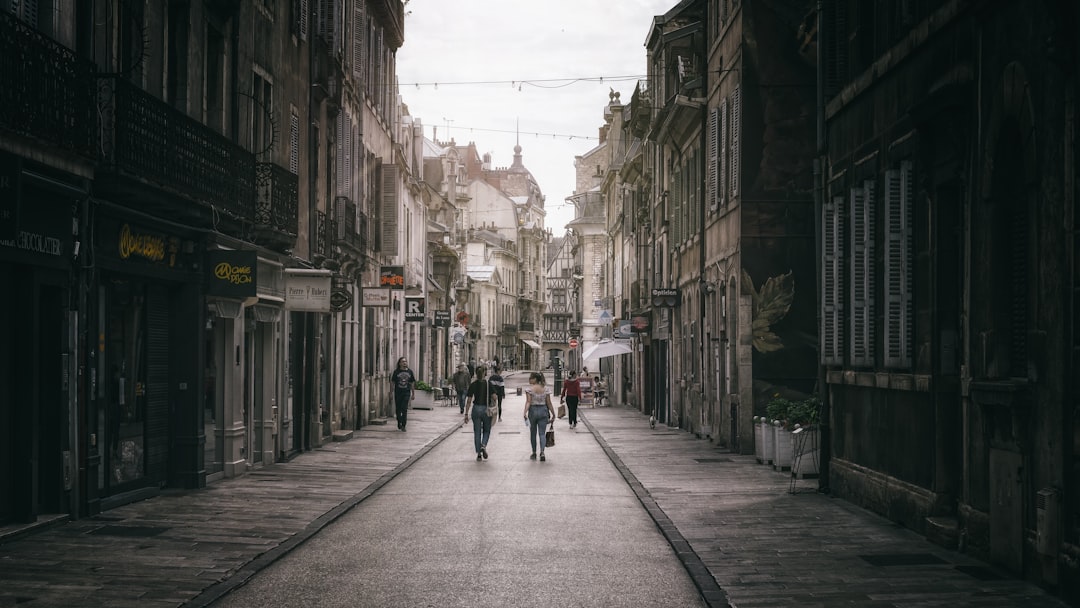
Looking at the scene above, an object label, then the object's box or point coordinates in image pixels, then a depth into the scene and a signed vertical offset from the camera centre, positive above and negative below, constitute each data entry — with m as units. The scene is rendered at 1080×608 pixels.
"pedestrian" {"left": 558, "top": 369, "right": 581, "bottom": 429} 37.06 -1.56
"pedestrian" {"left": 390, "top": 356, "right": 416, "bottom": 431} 33.31 -1.31
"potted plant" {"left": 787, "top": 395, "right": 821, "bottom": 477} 19.67 -1.55
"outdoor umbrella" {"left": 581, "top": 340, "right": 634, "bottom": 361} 44.23 -0.33
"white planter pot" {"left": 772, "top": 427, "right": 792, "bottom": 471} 21.30 -1.78
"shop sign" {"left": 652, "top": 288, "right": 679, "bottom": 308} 34.76 +1.12
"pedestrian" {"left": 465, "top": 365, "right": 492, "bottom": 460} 24.36 -1.33
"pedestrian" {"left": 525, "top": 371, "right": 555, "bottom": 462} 24.91 -1.28
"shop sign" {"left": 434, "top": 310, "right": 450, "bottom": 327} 53.97 +0.92
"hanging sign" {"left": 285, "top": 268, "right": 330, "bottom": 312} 22.02 +0.85
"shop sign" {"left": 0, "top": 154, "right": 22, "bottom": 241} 11.83 +1.32
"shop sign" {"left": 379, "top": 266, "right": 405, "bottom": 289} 35.06 +1.75
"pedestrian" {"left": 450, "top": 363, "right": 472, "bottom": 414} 43.97 -1.39
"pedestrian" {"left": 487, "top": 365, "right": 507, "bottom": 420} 36.21 -1.40
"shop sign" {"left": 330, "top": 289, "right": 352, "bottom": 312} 27.23 +0.84
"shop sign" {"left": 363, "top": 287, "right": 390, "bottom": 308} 32.28 +1.05
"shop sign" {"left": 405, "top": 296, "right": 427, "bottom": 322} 43.53 +1.08
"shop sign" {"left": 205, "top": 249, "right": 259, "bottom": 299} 18.02 +0.92
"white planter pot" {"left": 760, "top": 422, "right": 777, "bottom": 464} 22.34 -1.77
